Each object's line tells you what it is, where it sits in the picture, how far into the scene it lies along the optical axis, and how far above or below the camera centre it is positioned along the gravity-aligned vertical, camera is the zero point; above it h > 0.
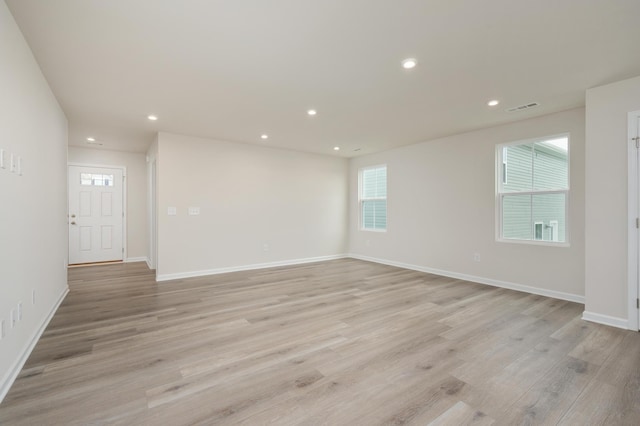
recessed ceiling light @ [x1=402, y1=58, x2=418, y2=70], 2.53 +1.34
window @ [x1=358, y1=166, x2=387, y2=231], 6.52 +0.34
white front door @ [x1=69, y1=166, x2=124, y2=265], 6.07 -0.04
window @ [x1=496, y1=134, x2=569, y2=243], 3.91 +0.32
